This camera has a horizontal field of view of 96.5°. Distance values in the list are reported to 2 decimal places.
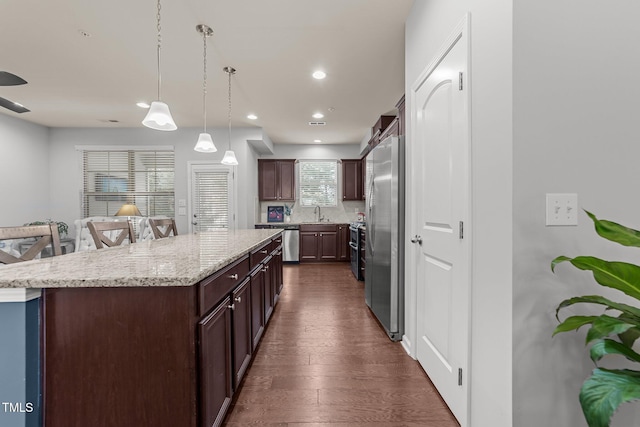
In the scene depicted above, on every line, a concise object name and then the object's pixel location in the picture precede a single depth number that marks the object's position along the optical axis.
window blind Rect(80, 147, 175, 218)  5.46
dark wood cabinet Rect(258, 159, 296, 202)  6.61
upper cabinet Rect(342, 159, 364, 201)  6.63
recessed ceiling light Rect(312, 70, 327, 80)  3.30
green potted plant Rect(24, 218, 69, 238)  4.93
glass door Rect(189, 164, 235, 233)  5.43
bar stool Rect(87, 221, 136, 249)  2.25
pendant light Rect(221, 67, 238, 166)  3.53
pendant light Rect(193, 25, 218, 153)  2.96
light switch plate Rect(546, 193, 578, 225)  1.08
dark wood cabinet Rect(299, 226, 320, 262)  6.21
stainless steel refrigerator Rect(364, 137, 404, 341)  2.43
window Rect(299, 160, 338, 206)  6.73
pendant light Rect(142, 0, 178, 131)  2.06
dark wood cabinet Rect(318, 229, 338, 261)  6.22
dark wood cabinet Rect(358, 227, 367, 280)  4.43
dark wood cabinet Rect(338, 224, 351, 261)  6.23
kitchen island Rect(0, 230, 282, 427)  1.05
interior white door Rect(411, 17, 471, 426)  1.43
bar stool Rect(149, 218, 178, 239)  3.12
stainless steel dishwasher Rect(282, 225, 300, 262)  6.11
